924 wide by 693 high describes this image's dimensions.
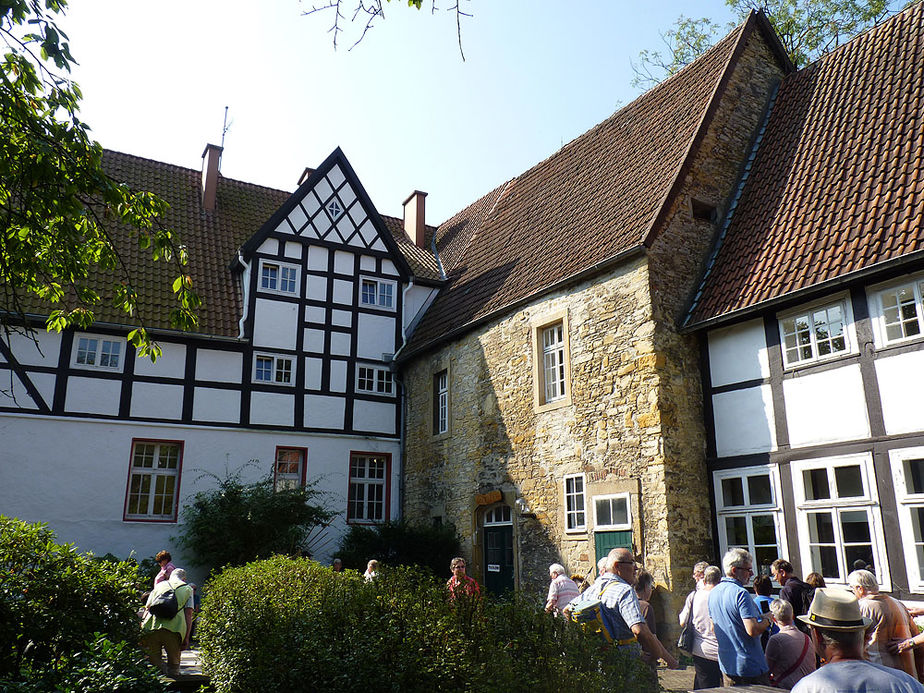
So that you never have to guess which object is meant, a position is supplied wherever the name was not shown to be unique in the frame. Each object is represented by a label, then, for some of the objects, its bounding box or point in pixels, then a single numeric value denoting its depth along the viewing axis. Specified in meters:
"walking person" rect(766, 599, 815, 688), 5.59
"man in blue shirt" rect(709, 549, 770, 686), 5.59
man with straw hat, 2.79
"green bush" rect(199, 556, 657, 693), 4.30
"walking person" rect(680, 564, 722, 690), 6.10
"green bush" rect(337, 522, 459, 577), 15.17
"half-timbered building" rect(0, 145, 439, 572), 14.84
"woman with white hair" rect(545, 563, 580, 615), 8.20
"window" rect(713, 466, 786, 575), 10.00
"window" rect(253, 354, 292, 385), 17.02
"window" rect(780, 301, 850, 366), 9.57
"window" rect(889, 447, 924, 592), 8.33
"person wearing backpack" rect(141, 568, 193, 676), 8.18
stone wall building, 10.99
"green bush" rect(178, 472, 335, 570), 14.64
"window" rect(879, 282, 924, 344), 8.75
